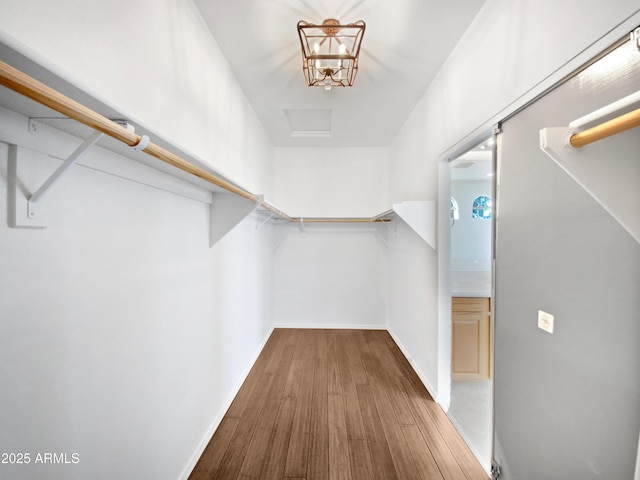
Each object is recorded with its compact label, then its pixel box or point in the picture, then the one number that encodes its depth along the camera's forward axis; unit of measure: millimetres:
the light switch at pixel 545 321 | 1118
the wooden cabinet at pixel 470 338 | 2566
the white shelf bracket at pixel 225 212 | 1794
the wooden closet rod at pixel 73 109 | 423
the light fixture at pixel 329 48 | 1644
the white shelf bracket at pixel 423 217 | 2268
